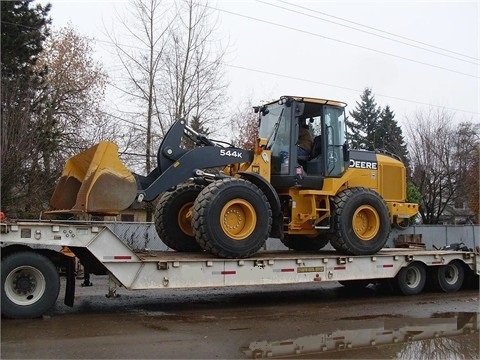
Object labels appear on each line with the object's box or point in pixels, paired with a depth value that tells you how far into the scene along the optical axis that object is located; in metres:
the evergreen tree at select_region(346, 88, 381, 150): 52.54
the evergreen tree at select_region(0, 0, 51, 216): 15.86
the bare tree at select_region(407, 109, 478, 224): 33.53
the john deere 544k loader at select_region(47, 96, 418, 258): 9.01
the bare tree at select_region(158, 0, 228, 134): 26.05
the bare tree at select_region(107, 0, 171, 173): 25.55
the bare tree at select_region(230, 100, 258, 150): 30.58
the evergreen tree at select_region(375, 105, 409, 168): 41.23
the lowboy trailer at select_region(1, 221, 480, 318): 7.81
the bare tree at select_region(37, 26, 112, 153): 24.40
